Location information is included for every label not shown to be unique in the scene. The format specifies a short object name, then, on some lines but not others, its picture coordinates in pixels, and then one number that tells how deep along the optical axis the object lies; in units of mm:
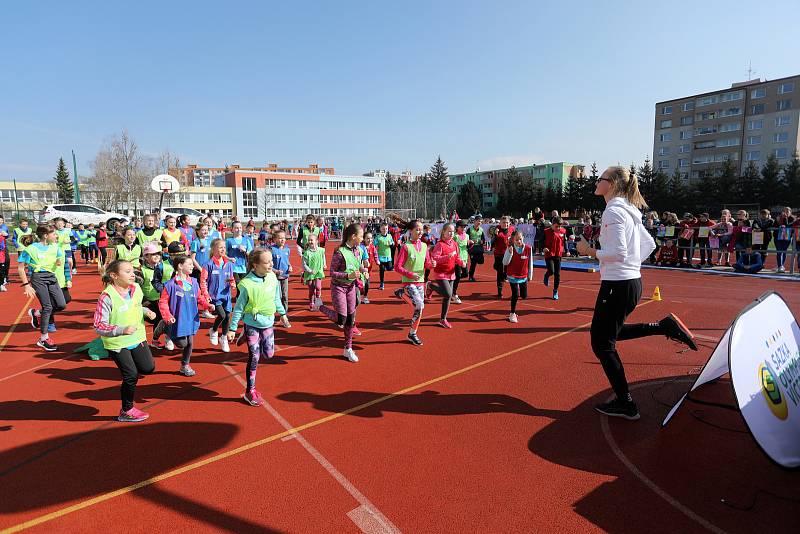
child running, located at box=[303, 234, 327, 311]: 8961
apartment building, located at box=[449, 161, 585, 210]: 94250
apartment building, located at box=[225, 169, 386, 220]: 83375
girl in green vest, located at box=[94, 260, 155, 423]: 4164
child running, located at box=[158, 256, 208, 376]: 5645
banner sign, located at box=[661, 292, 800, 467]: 3059
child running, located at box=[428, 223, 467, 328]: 7688
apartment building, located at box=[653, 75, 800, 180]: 56312
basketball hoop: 17262
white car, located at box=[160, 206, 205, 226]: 46138
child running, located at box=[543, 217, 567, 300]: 10586
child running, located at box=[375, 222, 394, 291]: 13742
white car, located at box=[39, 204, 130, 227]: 30078
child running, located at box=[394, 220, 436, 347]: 7199
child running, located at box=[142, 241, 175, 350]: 6422
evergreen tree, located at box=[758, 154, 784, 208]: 45562
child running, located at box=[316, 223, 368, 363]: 6418
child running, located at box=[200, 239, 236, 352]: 7051
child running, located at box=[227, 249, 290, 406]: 4820
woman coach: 3967
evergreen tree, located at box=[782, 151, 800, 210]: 44906
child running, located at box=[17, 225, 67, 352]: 6910
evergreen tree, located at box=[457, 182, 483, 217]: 78125
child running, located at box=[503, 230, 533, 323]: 8633
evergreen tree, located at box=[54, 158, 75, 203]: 72562
